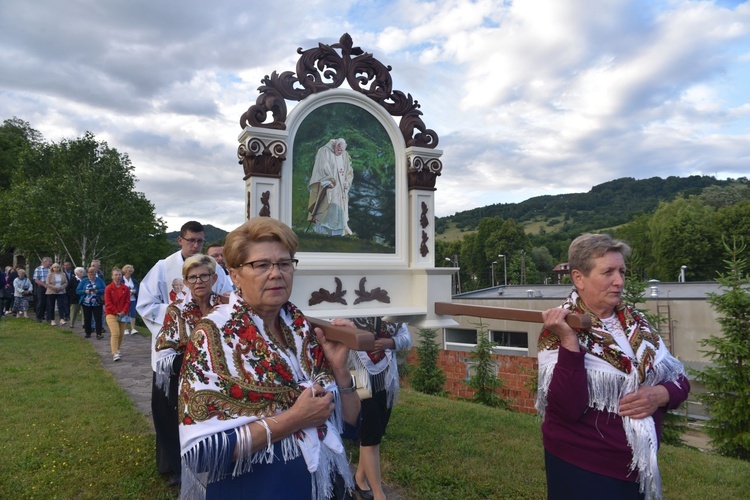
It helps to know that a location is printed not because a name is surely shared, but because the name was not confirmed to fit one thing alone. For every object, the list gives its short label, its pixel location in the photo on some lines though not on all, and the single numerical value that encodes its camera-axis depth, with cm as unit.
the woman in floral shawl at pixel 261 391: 174
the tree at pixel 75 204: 2369
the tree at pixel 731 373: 834
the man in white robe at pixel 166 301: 398
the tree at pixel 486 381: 1110
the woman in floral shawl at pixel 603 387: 227
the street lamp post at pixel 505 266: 6342
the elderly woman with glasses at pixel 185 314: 344
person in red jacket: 880
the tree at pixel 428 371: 1201
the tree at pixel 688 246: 4709
